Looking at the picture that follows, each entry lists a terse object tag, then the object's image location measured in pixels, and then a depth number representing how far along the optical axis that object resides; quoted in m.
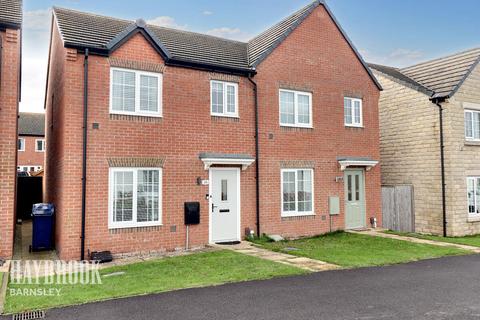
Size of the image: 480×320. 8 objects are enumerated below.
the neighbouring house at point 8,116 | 9.95
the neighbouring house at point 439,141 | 15.59
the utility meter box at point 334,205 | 14.64
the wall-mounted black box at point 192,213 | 11.81
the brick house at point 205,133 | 10.62
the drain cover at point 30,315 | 5.86
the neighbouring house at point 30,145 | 42.00
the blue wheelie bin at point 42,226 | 11.12
